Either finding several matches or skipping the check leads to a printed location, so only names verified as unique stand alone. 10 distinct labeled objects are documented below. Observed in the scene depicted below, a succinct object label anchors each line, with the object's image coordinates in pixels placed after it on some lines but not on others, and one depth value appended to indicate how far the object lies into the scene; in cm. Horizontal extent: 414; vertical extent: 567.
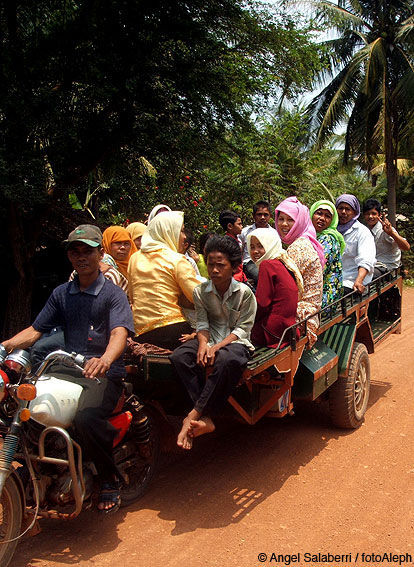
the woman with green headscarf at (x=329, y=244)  549
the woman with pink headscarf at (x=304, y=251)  468
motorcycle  308
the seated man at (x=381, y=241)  740
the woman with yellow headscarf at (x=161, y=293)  420
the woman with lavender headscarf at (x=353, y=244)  625
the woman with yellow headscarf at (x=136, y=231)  583
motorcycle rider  339
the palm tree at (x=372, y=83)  1791
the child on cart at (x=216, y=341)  370
